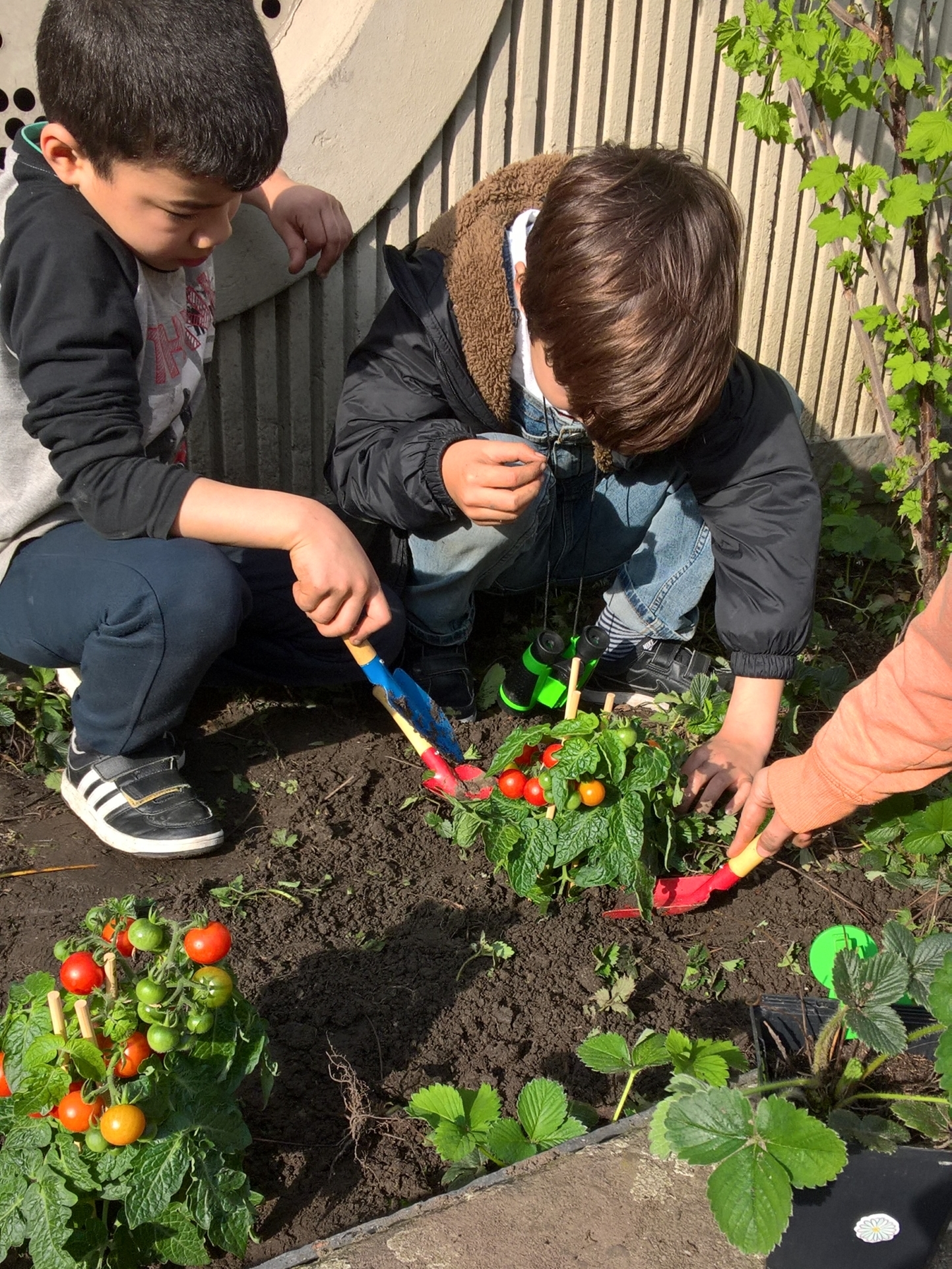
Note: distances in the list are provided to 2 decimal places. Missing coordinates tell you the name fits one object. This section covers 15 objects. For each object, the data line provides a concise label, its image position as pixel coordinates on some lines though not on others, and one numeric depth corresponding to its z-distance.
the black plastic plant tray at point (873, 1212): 1.25
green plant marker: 1.79
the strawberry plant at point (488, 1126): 1.47
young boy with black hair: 1.76
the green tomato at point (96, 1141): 1.17
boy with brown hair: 1.96
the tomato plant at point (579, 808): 1.87
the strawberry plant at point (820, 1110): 1.13
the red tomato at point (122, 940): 1.27
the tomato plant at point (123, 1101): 1.20
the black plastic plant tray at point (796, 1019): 1.48
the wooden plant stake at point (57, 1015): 1.21
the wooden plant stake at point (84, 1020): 1.18
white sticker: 1.28
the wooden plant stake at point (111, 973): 1.23
